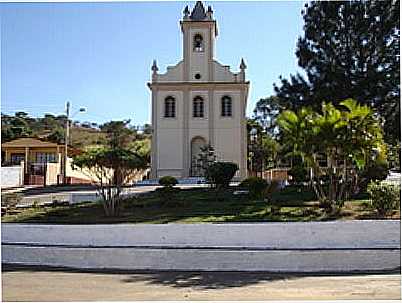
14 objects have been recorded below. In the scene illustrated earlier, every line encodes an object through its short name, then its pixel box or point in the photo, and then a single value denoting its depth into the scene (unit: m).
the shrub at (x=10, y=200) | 15.02
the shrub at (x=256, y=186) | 16.04
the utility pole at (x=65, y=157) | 29.73
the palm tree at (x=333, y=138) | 13.41
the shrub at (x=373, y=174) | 15.66
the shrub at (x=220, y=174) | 18.80
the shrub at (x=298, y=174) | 18.19
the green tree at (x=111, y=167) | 13.94
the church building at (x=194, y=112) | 28.88
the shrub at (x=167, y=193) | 15.41
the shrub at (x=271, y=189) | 16.00
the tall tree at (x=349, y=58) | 17.69
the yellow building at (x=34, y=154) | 31.33
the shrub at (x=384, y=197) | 12.67
